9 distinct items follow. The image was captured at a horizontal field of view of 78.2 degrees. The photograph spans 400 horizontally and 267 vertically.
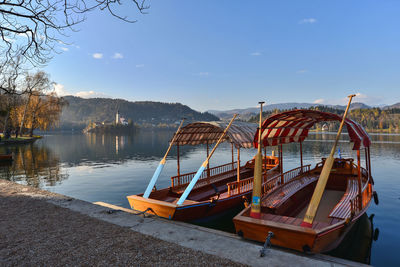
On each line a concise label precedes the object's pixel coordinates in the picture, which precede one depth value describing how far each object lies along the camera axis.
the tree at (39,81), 56.94
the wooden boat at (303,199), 7.09
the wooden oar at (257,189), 8.60
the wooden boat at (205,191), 9.99
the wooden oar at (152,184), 10.97
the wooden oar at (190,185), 10.22
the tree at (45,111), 66.56
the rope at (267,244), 6.33
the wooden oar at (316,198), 7.55
